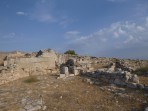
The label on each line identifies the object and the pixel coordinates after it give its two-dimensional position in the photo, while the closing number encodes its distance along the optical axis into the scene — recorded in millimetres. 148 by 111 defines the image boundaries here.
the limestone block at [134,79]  6589
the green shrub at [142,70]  8373
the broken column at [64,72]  8132
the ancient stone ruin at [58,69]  6806
